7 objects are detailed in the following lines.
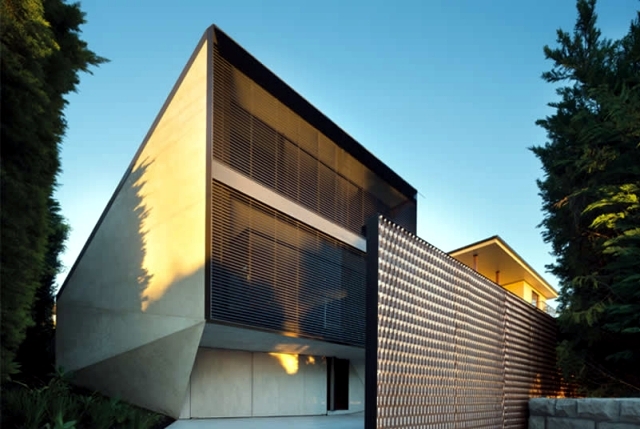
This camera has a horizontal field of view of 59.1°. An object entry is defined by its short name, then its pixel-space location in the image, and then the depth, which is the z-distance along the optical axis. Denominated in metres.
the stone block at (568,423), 7.99
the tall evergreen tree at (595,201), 10.33
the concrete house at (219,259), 10.91
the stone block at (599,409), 7.68
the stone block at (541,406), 8.74
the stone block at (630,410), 7.43
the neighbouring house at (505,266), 21.88
